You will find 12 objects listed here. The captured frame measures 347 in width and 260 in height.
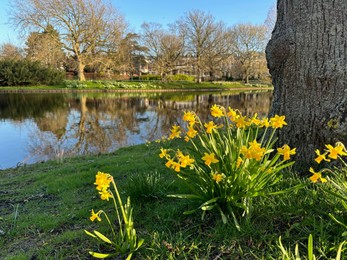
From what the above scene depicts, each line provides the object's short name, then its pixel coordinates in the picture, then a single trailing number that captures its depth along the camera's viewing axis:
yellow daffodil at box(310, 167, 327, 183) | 1.67
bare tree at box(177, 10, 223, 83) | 43.84
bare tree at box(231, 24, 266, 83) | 45.59
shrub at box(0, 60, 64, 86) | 30.97
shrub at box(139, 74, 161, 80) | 49.51
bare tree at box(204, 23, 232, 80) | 43.91
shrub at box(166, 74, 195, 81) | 46.62
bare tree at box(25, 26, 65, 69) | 33.72
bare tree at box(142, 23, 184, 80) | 42.66
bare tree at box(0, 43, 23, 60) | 44.37
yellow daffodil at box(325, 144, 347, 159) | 1.65
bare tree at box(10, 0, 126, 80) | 33.03
